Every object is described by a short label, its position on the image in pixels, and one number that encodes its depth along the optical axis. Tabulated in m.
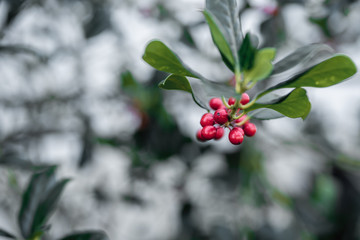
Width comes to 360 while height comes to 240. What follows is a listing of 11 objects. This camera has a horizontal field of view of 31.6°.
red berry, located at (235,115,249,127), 0.39
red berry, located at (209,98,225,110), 0.39
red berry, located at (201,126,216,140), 0.37
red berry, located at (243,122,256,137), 0.39
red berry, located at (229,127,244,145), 0.37
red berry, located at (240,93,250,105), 0.38
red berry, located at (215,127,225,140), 0.37
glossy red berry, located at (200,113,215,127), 0.38
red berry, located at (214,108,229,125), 0.37
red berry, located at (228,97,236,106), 0.39
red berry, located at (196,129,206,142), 0.38
